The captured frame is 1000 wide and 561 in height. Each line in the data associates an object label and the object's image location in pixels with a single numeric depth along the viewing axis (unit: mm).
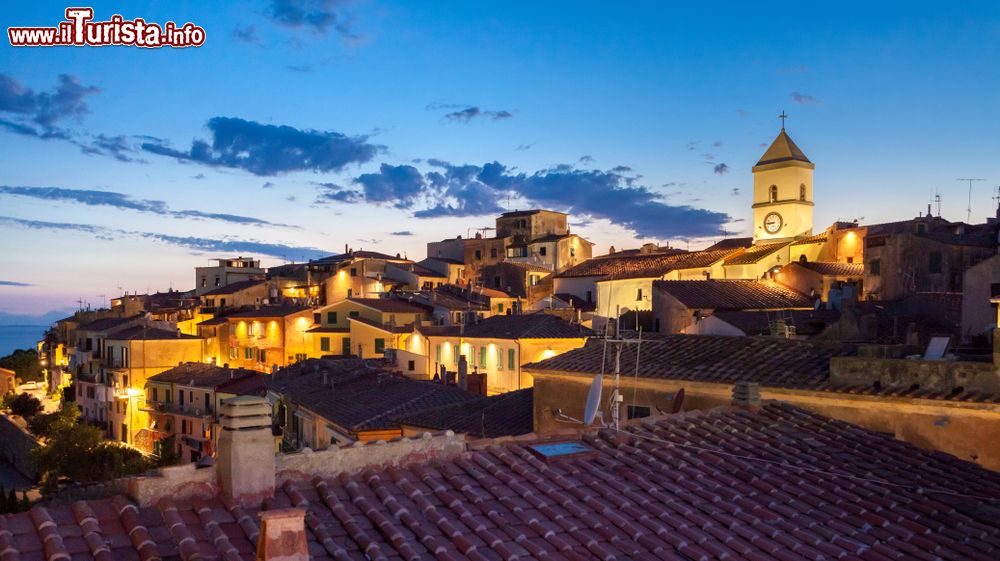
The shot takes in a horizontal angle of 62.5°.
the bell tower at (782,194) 61125
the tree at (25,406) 60844
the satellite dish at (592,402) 10477
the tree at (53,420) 45588
